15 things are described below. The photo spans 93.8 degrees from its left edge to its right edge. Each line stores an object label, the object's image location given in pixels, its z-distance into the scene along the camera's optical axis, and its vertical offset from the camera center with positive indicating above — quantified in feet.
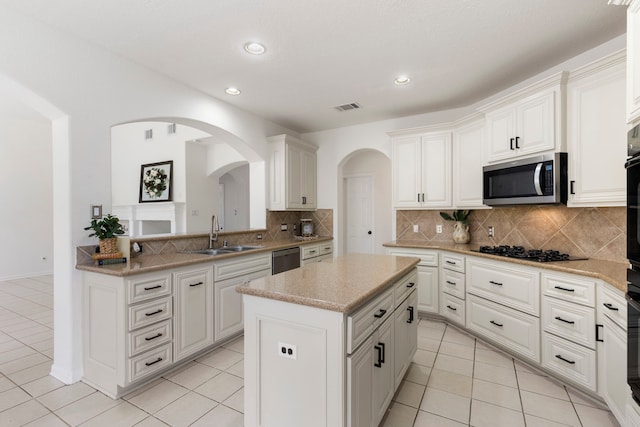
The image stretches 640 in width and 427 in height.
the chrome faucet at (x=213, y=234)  11.82 -0.88
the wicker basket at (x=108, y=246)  7.99 -0.90
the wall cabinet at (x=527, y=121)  8.23 +2.71
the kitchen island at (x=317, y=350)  4.52 -2.28
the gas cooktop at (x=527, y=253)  8.50 -1.33
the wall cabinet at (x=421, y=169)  12.41 +1.80
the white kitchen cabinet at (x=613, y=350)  5.67 -2.84
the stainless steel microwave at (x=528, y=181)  8.23 +0.89
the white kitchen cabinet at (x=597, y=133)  7.09 +1.95
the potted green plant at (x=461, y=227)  12.40 -0.68
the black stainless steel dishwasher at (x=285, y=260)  12.10 -2.05
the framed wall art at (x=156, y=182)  20.75 +2.11
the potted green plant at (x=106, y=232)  7.92 -0.52
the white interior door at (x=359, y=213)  19.62 -0.12
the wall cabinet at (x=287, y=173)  14.61 +1.91
